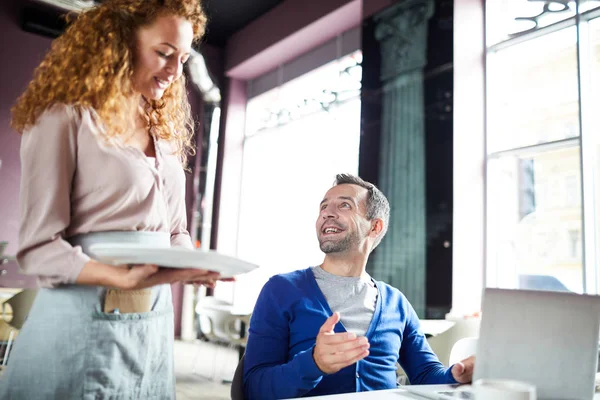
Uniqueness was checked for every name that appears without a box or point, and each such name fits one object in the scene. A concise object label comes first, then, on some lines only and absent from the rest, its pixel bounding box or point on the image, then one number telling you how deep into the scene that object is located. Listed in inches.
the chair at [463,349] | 77.9
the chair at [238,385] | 63.6
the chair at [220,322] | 211.8
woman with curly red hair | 40.8
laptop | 44.9
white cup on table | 36.4
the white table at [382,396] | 47.6
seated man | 58.4
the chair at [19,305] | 189.9
